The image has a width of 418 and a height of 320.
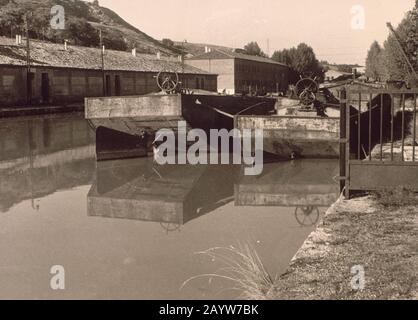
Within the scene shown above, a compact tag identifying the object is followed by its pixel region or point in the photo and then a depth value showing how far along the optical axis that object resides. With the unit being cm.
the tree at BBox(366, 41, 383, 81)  9776
